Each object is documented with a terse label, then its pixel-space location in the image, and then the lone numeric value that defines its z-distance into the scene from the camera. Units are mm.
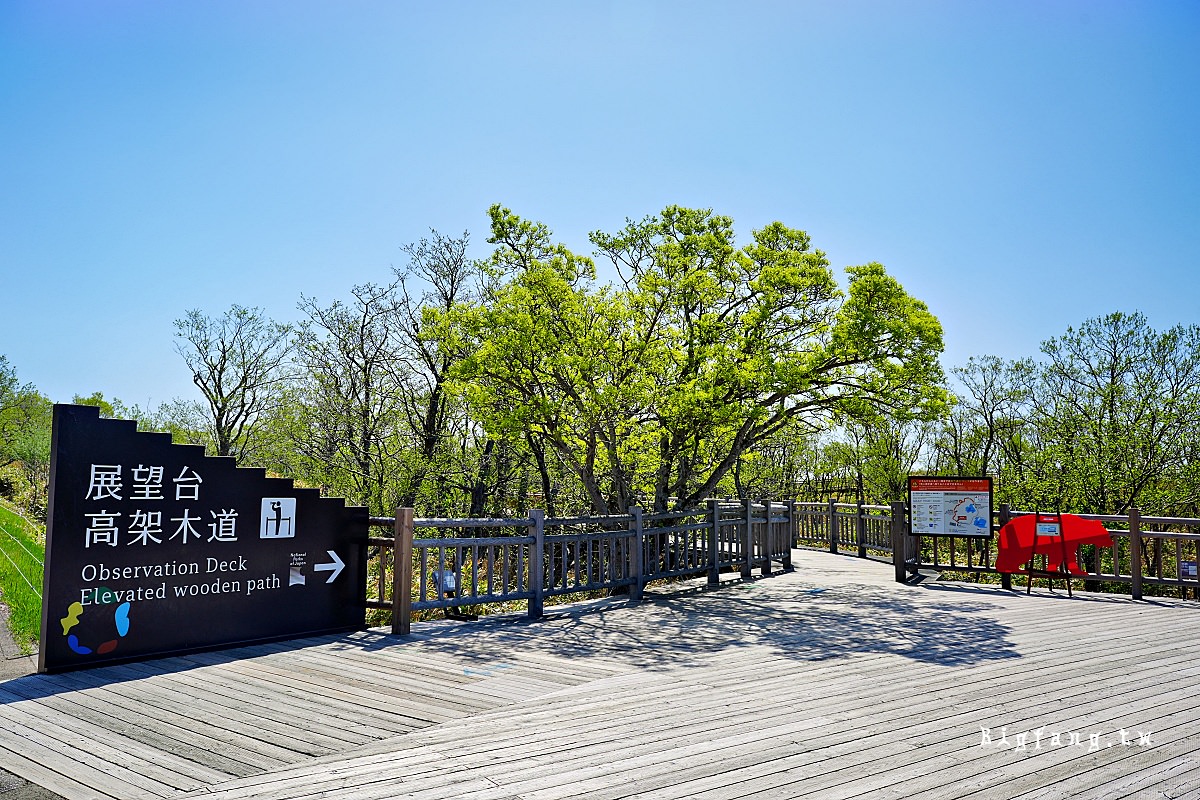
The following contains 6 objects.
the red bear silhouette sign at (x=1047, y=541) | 10656
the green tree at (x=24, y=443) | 27156
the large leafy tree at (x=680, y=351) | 11188
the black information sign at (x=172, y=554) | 6105
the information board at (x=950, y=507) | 11609
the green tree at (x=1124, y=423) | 16797
